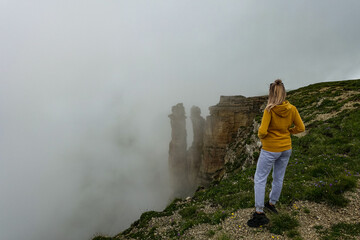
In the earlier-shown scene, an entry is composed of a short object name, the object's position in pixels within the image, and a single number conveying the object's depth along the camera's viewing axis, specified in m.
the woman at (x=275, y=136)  5.59
